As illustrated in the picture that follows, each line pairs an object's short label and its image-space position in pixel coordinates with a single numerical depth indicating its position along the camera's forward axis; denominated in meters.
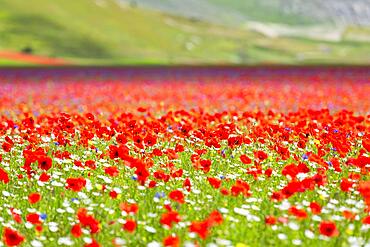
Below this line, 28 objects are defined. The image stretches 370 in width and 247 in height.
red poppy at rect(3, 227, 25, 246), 9.33
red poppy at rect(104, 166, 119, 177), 12.33
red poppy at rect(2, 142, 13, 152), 15.24
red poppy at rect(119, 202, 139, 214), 10.17
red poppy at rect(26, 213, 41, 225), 10.56
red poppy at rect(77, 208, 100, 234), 10.00
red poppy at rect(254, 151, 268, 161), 13.92
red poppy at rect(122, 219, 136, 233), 9.60
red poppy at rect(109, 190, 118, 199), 11.58
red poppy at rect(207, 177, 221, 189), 11.53
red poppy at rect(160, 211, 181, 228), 9.72
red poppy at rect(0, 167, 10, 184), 12.22
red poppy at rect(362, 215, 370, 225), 10.96
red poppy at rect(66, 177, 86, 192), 11.52
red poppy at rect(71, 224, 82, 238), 9.60
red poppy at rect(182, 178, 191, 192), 11.77
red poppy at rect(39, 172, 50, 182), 12.37
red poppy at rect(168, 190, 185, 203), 10.76
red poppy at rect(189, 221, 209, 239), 9.25
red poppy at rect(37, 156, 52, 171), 12.84
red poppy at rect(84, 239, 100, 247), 9.49
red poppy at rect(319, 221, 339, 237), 9.52
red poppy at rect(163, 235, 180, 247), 8.97
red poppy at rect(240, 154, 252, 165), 13.16
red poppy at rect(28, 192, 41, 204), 10.78
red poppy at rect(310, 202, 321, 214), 10.50
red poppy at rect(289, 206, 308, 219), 10.06
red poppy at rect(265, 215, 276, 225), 10.60
